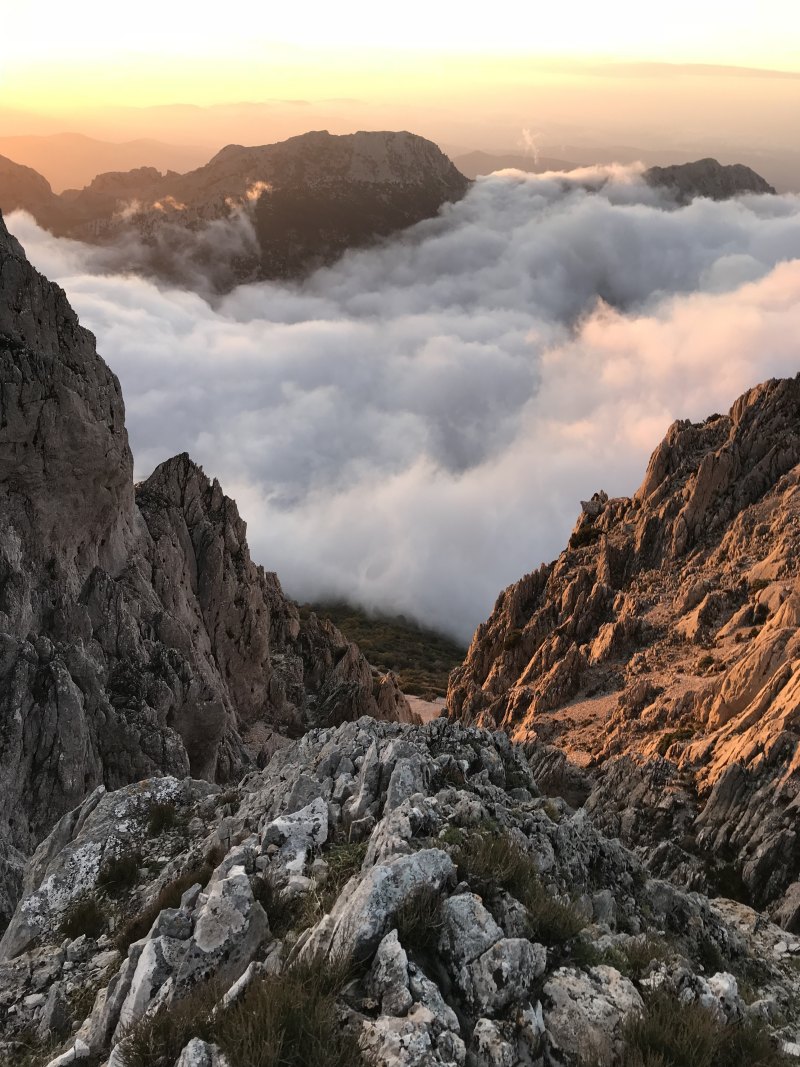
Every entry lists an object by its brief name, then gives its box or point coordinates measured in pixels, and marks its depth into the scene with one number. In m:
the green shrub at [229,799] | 17.34
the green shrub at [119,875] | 14.42
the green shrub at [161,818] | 16.50
